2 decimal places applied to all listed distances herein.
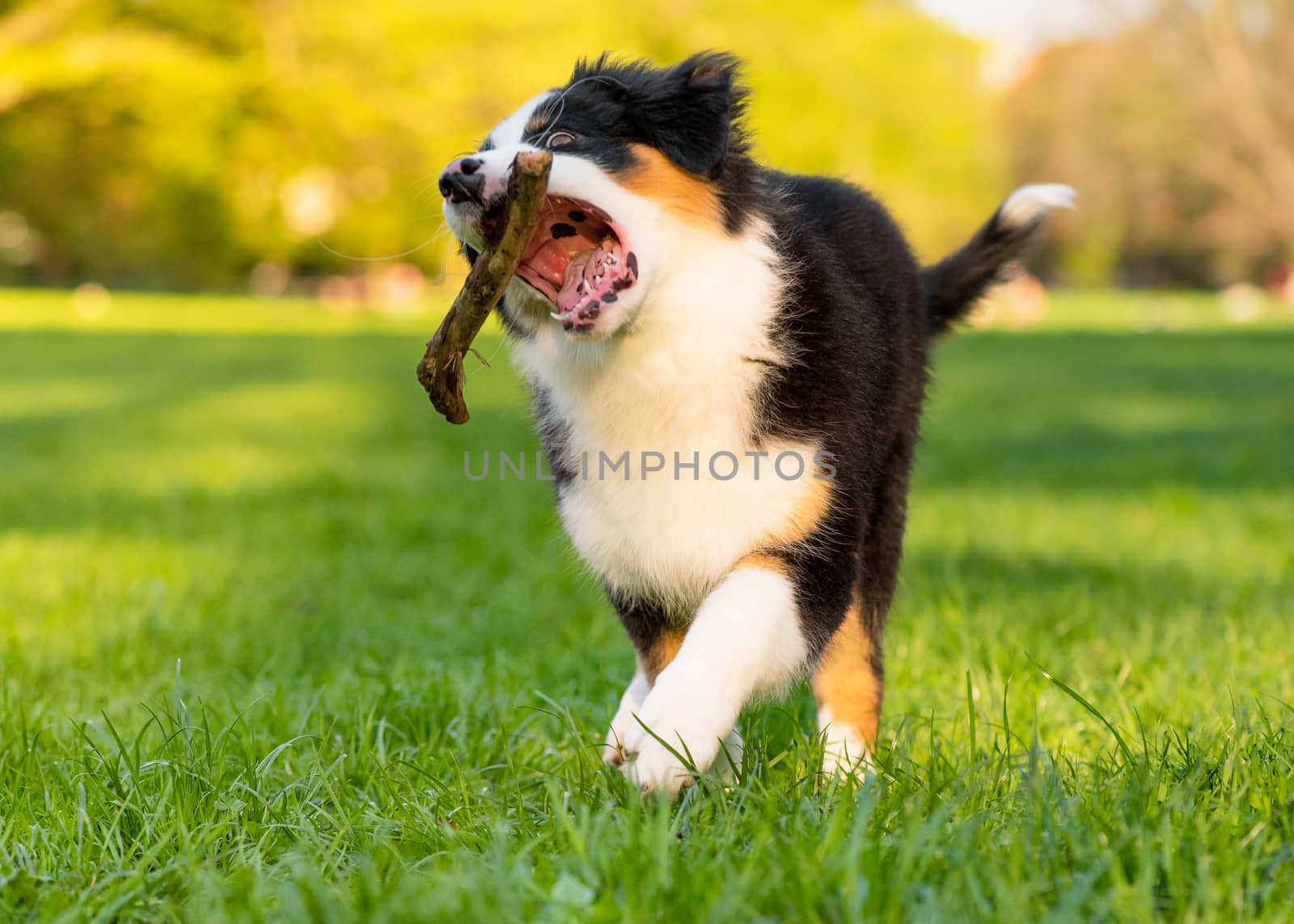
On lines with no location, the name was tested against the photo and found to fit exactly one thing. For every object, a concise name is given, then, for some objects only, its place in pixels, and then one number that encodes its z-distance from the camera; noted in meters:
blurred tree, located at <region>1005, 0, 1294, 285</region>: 26.94
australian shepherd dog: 2.46
